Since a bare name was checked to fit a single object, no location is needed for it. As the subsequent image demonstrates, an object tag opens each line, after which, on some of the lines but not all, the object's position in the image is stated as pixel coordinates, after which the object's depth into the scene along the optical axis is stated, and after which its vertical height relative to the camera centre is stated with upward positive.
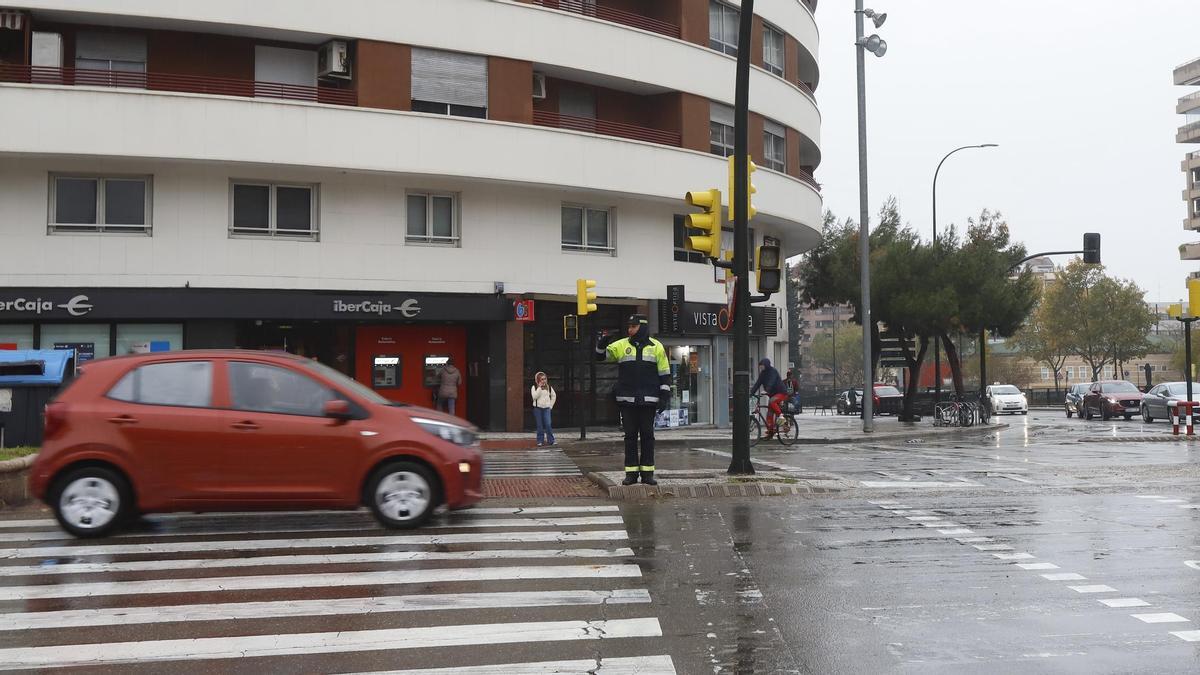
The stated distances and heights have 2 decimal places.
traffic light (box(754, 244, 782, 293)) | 13.89 +1.39
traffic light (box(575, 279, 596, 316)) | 24.44 +1.85
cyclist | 23.52 -0.19
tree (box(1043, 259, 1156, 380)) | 72.44 +4.02
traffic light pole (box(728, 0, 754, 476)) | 13.95 +1.49
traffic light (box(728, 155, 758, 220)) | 14.45 +2.47
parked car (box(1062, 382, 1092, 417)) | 43.78 -0.99
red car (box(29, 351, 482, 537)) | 9.32 -0.59
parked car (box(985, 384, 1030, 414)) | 51.88 -1.23
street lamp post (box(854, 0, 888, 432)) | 27.55 +5.70
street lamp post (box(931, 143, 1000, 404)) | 38.65 +0.01
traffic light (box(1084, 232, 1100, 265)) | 33.53 +4.03
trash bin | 17.73 -0.14
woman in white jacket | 22.61 -0.58
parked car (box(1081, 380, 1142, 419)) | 40.09 -0.92
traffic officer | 12.52 -0.15
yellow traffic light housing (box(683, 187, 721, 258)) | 14.03 +2.01
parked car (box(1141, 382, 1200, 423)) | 35.19 -0.78
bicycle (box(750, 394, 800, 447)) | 23.92 -1.10
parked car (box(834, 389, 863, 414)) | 53.09 -1.46
